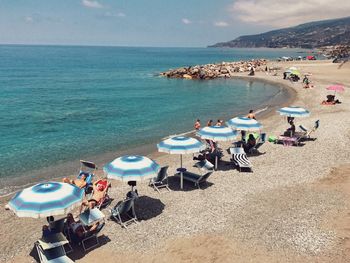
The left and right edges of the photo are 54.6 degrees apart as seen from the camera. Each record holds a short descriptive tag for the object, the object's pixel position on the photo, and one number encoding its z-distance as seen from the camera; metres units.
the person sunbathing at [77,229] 11.51
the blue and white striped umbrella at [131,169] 12.35
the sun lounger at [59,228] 11.09
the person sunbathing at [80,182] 16.14
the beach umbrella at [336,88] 32.65
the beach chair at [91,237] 11.52
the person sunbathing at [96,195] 14.11
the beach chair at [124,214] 12.71
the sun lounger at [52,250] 10.29
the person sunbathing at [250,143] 20.78
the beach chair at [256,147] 20.90
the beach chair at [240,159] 17.86
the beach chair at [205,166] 17.69
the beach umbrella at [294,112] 22.08
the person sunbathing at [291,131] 23.66
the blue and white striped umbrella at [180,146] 14.80
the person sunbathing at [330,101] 36.97
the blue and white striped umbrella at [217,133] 16.88
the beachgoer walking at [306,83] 51.75
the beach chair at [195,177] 15.86
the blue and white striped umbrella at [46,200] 9.90
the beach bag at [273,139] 23.12
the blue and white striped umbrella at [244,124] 19.30
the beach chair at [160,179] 16.12
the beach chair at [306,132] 23.45
